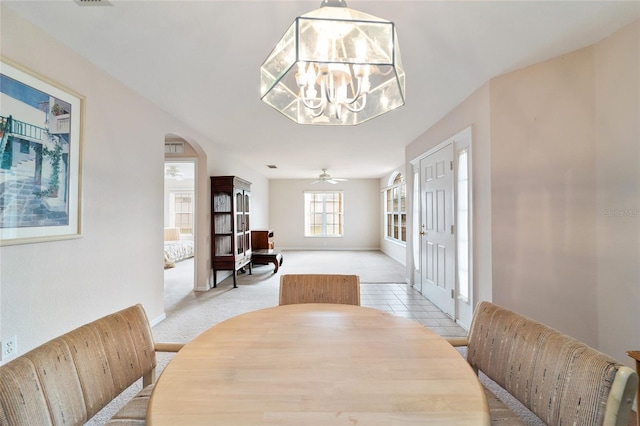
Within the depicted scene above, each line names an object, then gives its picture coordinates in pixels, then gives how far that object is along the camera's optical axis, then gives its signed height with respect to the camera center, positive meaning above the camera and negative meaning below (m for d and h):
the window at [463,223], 2.81 -0.07
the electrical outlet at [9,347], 1.58 -0.76
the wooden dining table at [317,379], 0.66 -0.48
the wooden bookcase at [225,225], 4.34 -0.13
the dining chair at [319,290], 1.70 -0.46
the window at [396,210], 6.65 +0.18
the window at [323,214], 8.88 +0.09
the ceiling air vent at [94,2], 1.47 +1.17
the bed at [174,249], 6.26 -0.78
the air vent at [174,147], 4.23 +1.08
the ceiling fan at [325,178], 6.66 +0.95
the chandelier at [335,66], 0.92 +0.59
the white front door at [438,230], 3.11 -0.17
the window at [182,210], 8.95 +0.23
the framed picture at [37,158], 1.54 +0.38
